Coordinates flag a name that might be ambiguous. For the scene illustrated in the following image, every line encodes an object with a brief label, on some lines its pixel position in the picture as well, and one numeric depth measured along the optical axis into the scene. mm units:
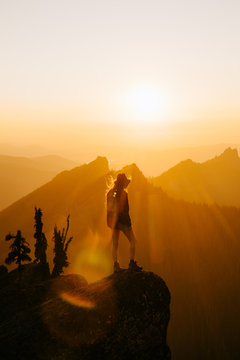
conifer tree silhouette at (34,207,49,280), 26453
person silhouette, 11234
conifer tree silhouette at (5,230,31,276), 21812
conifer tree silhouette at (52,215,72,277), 31306
